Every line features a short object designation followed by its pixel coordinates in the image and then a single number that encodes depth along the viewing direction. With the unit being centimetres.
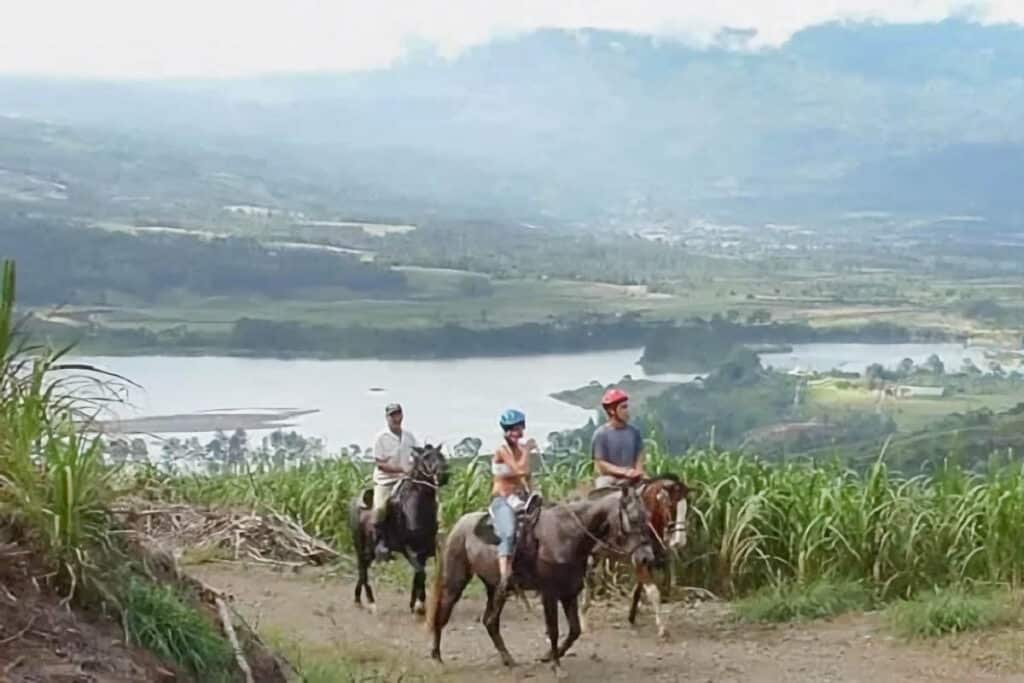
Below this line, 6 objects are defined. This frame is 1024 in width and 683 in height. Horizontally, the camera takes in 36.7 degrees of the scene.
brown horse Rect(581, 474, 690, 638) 977
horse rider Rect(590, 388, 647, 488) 1046
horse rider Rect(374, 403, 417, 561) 1120
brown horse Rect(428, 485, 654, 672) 918
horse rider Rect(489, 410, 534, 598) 947
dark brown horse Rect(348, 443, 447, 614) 1095
